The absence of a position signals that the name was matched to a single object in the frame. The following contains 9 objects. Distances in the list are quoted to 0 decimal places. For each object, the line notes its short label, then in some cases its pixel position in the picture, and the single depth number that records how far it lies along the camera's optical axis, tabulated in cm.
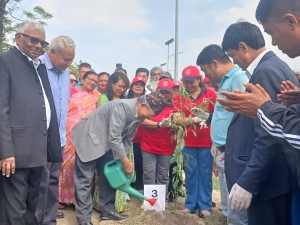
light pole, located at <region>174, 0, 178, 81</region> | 739
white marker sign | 280
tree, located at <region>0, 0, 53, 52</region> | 957
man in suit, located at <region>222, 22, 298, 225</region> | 127
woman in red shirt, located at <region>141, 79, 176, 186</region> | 316
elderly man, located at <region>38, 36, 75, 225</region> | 230
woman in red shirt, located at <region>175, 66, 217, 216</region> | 302
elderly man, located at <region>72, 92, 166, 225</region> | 244
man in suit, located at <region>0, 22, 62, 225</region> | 174
